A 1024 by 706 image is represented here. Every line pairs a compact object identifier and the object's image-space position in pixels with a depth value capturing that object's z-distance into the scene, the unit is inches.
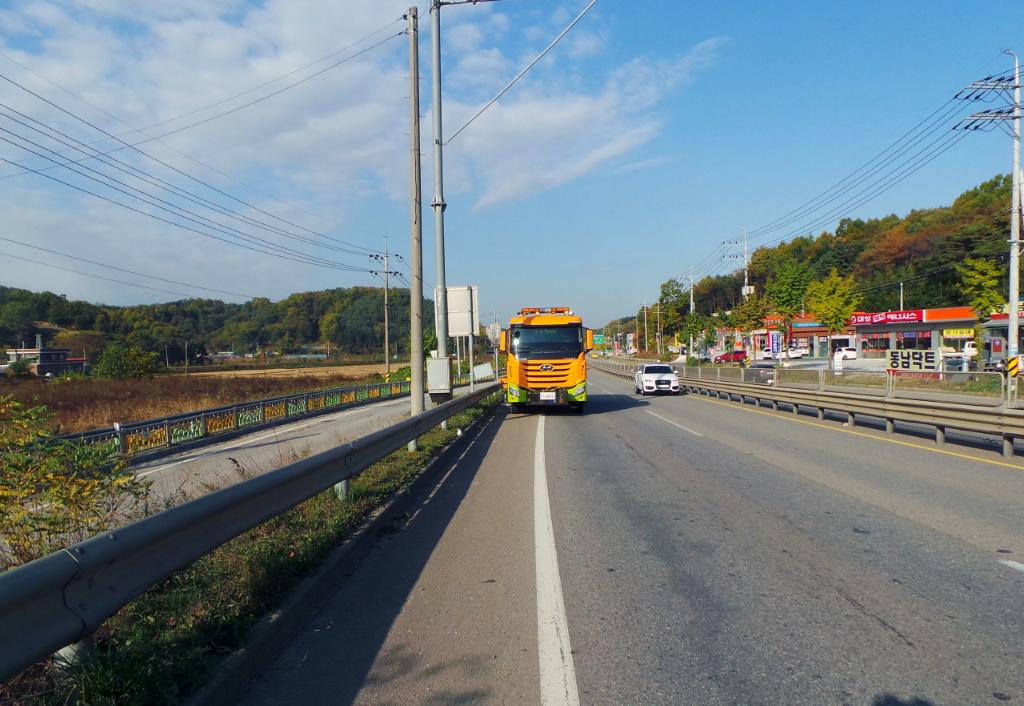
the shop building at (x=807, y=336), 3329.2
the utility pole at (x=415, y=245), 540.7
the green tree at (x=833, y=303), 2402.8
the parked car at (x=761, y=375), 1225.4
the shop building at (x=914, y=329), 2347.4
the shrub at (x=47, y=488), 191.9
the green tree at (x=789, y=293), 2493.8
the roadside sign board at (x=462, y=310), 869.2
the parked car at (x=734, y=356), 2929.1
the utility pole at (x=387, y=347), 2060.7
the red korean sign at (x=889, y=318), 2514.8
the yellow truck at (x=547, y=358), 887.7
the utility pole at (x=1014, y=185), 1121.4
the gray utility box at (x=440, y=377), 673.6
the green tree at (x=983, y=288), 1430.9
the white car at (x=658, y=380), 1369.3
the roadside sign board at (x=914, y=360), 1213.4
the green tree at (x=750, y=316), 2471.7
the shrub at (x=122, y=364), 1585.9
